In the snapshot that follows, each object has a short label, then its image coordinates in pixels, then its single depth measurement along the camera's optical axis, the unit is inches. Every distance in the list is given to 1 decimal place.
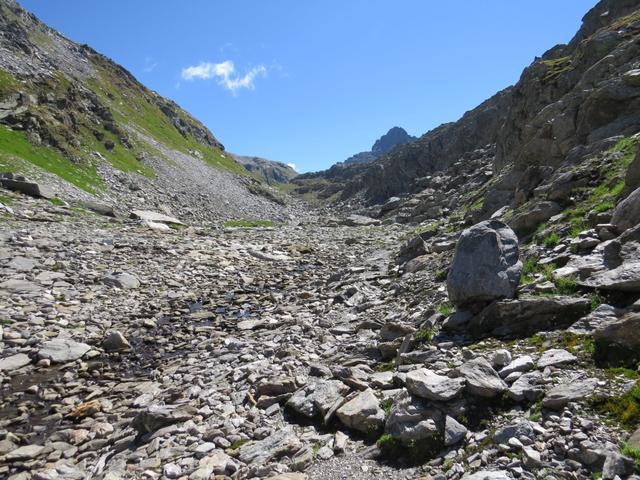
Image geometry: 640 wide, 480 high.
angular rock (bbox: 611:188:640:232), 466.0
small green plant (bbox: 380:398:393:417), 356.8
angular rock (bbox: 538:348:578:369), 335.6
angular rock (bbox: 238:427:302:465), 343.0
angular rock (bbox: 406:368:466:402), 332.2
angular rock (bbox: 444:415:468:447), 301.0
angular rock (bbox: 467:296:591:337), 401.1
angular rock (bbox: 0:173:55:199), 1489.9
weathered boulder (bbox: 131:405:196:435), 418.0
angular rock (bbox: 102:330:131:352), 648.8
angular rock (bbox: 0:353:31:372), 559.1
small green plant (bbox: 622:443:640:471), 225.2
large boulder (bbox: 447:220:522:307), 482.9
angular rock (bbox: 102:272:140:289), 904.3
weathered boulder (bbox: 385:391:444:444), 311.6
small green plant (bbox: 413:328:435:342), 472.4
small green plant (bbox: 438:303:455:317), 525.3
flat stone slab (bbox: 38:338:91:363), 594.9
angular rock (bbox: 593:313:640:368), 309.4
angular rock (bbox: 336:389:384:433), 347.9
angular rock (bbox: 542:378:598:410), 287.1
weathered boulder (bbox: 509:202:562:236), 738.8
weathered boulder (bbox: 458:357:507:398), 325.1
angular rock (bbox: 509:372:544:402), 309.9
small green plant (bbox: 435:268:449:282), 772.0
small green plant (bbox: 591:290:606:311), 392.2
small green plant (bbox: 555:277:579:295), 433.7
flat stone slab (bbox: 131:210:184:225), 1743.5
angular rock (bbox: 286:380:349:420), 394.3
